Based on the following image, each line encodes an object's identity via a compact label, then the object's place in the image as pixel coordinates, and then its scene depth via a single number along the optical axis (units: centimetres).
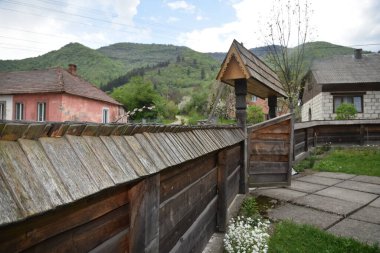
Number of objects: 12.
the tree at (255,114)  2626
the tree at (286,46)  1853
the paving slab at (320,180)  850
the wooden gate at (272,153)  754
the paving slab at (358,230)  454
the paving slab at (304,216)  530
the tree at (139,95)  3684
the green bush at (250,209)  544
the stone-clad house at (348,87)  2291
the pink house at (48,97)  2317
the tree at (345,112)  1955
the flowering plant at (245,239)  397
